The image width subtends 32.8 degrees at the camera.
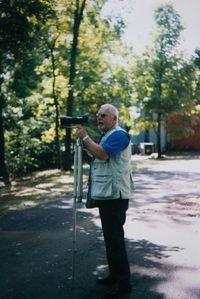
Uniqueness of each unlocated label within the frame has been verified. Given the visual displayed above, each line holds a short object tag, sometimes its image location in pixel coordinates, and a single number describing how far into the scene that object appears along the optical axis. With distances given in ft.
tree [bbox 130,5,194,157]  83.05
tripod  11.90
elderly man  11.66
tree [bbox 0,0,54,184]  28.37
